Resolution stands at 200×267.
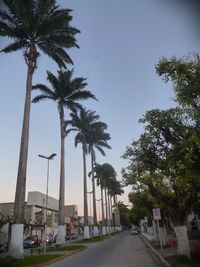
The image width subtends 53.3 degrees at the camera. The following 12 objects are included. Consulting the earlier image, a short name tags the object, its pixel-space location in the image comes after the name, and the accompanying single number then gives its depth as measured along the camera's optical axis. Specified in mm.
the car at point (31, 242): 27039
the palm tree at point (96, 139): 34844
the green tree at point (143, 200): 23861
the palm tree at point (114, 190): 60662
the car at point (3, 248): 22154
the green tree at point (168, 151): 6028
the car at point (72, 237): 44174
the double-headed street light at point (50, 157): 19337
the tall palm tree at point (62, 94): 23229
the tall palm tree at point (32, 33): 15489
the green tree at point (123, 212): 101517
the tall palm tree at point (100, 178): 52242
